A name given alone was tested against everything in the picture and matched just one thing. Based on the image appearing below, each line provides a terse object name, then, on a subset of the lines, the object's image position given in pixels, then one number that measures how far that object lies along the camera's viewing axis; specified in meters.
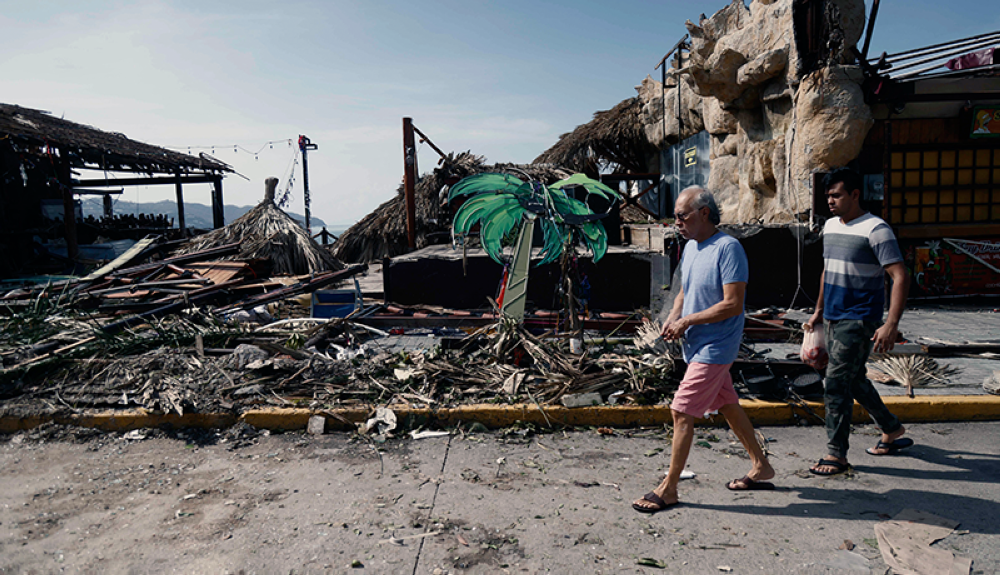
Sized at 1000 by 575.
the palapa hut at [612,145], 19.67
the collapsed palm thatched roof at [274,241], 14.47
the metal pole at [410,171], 11.53
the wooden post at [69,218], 16.35
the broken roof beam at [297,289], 8.47
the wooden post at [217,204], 23.23
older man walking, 3.20
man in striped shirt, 3.54
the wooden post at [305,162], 25.17
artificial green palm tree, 5.82
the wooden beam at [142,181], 22.02
